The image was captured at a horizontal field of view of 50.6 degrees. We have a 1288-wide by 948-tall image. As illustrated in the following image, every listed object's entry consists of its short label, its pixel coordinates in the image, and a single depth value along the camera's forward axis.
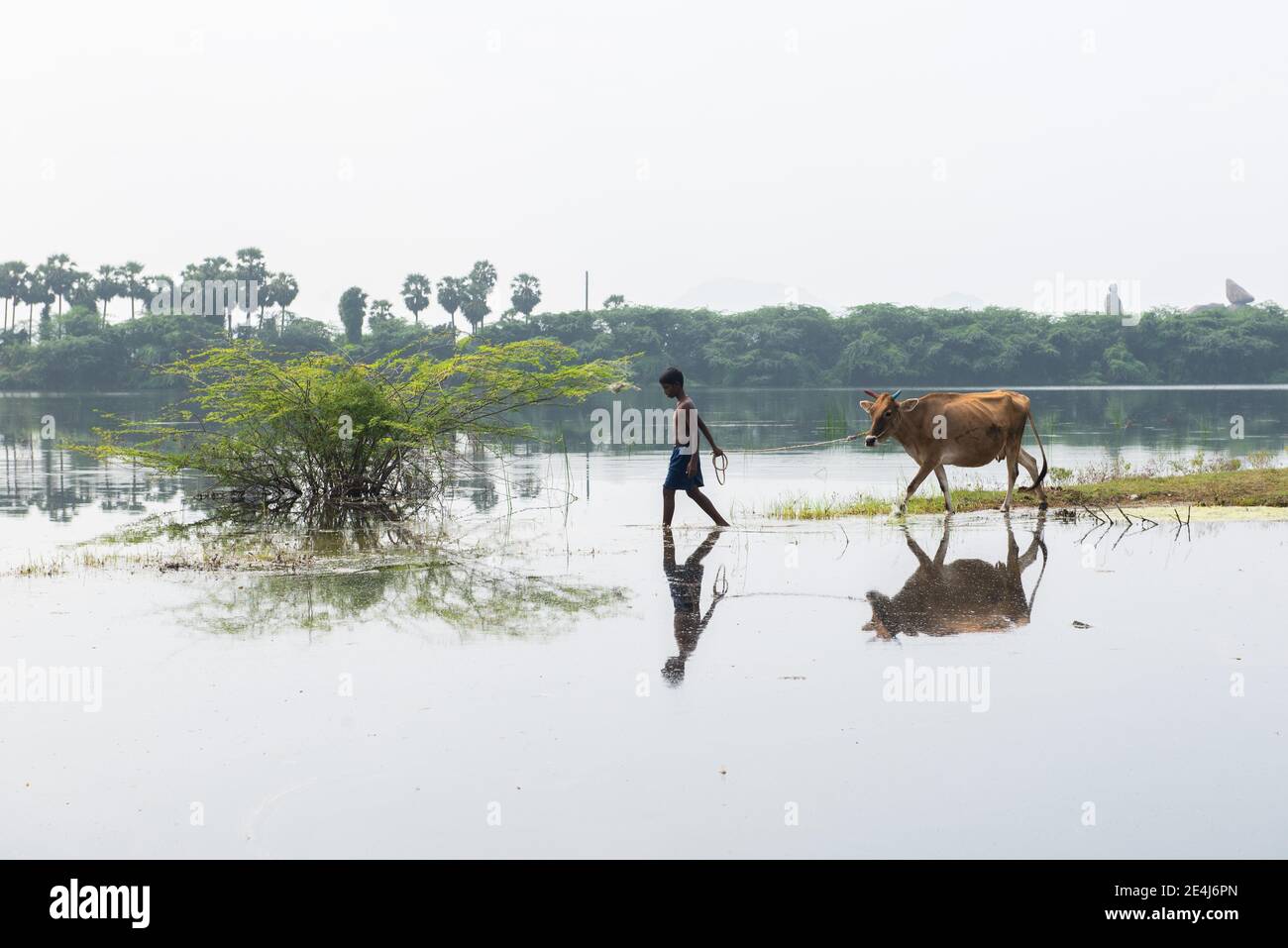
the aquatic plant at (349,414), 17.52
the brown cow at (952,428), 15.46
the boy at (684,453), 13.78
